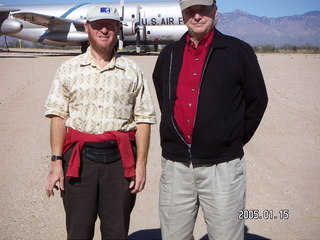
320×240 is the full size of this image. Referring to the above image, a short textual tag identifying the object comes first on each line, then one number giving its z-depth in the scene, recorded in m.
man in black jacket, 2.50
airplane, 28.52
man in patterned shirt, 2.50
